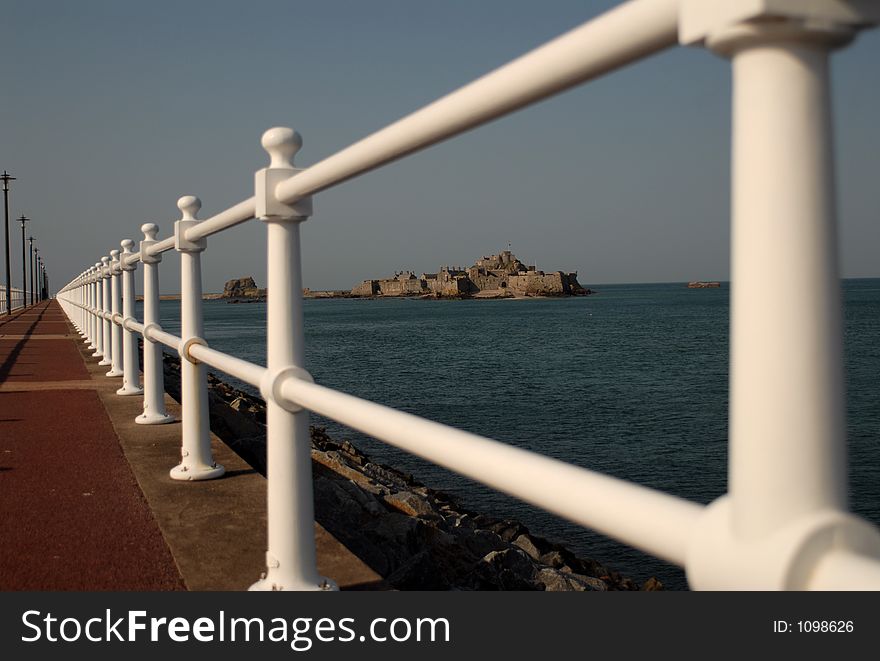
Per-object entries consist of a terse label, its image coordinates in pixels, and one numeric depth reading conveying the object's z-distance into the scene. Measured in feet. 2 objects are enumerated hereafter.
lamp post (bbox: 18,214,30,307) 205.91
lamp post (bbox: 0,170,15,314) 143.53
